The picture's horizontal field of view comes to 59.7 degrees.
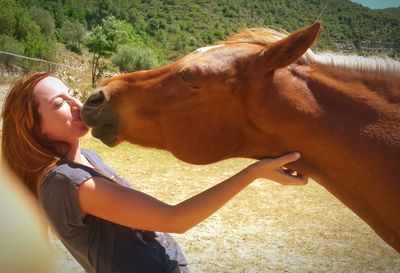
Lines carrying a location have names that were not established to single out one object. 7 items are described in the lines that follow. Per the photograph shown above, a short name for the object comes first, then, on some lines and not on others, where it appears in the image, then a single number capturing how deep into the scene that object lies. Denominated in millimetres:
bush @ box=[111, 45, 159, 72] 34031
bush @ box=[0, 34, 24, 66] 19628
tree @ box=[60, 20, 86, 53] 36219
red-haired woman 1434
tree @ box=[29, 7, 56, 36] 30516
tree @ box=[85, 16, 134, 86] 30984
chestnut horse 1578
